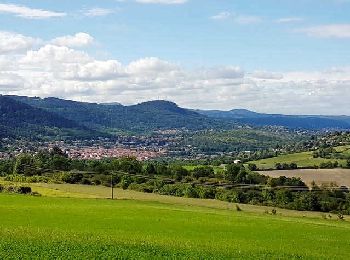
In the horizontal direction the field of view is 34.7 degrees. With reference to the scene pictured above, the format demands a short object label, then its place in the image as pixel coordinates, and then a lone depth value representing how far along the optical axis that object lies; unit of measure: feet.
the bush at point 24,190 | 263.49
